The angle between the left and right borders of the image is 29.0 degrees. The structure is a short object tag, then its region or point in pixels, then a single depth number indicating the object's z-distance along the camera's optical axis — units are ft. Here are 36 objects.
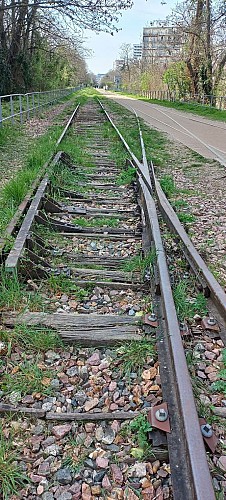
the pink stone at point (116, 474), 5.63
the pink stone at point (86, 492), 5.39
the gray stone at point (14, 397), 6.86
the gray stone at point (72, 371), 7.62
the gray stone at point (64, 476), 5.61
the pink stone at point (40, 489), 5.45
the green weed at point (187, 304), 9.34
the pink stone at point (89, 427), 6.39
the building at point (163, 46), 106.93
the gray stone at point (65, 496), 5.36
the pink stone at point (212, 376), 7.51
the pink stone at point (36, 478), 5.60
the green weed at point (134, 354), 7.69
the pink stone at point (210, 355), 8.04
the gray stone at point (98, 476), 5.64
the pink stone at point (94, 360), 7.86
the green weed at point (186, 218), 15.97
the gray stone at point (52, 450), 6.01
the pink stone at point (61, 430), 6.27
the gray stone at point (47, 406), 6.78
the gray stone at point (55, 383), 7.29
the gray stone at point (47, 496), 5.38
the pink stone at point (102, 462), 5.83
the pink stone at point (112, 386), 7.26
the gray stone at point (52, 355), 8.00
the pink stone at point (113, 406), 6.83
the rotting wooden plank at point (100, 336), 8.34
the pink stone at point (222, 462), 5.75
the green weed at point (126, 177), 20.85
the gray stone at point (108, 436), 6.19
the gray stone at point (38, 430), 6.31
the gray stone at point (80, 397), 6.99
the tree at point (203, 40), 89.97
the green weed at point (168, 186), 19.85
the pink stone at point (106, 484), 5.53
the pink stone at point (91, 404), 6.87
